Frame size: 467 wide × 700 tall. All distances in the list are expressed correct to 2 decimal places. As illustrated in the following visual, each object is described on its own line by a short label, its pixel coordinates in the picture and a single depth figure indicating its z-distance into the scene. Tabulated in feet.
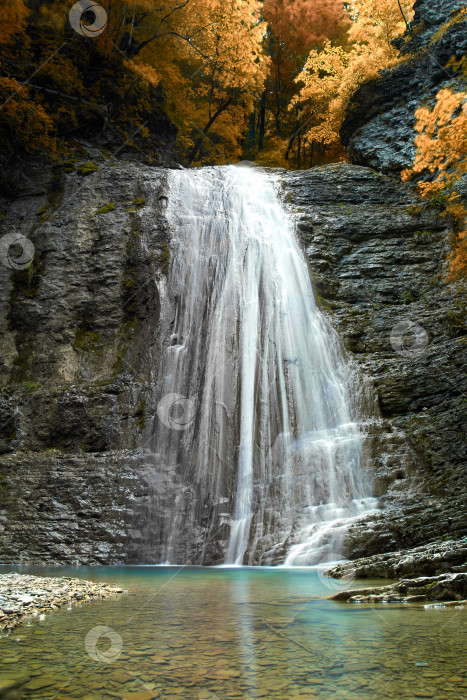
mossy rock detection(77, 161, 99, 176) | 45.14
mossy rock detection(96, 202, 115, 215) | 41.80
